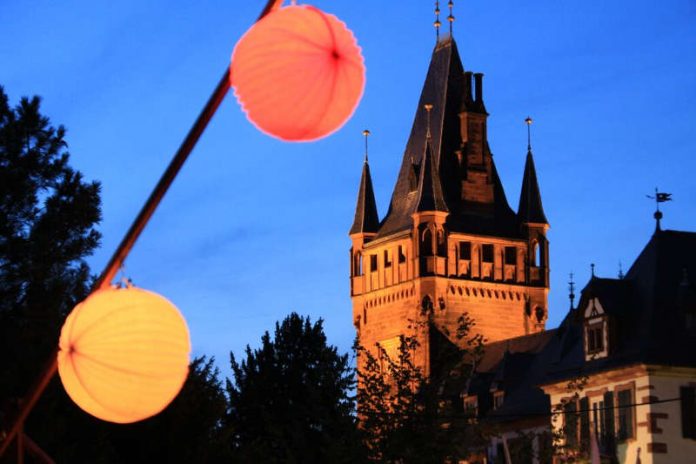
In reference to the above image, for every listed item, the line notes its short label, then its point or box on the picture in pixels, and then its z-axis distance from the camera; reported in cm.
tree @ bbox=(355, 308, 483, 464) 4291
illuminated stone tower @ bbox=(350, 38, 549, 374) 10475
